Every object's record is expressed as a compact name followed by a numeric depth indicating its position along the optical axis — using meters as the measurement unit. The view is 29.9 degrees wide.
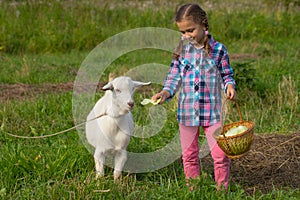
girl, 4.29
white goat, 4.36
